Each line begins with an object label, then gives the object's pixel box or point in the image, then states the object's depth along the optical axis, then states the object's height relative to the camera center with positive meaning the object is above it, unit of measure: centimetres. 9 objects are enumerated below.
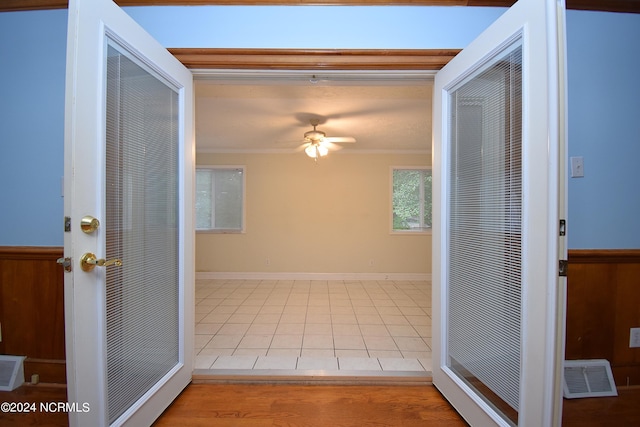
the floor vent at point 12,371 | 165 -97
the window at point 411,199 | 487 +25
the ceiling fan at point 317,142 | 322 +86
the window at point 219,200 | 487 +22
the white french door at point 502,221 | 95 -3
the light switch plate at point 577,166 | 160 +28
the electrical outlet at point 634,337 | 166 -75
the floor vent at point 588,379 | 160 -98
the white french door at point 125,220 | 96 -4
